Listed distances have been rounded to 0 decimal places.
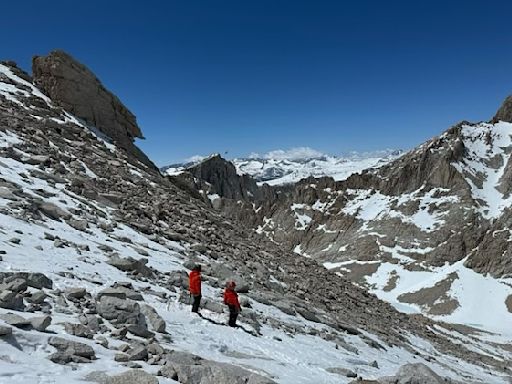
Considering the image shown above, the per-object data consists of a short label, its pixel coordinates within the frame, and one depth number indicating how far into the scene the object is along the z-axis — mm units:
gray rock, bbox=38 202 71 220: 19594
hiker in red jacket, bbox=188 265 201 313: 15930
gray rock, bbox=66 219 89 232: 19812
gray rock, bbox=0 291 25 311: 10500
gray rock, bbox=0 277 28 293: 11273
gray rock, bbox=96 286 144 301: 13211
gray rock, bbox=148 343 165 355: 10797
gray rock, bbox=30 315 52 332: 9953
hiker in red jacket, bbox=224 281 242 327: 16188
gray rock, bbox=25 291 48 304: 11391
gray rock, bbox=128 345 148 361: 10211
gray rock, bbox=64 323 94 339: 10586
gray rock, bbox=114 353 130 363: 9875
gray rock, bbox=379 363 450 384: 13781
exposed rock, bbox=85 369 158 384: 8680
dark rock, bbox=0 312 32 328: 9641
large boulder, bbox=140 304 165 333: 12892
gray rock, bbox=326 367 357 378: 15023
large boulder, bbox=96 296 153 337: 11992
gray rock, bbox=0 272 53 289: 12118
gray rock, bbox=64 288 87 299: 12602
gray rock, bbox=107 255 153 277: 17375
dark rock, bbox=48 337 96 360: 9555
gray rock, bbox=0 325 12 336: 8991
